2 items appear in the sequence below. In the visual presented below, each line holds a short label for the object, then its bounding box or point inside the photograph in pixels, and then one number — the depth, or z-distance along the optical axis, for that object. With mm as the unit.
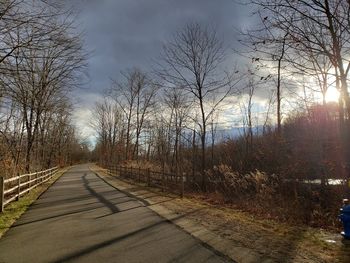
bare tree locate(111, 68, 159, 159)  56000
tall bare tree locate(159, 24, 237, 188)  22906
